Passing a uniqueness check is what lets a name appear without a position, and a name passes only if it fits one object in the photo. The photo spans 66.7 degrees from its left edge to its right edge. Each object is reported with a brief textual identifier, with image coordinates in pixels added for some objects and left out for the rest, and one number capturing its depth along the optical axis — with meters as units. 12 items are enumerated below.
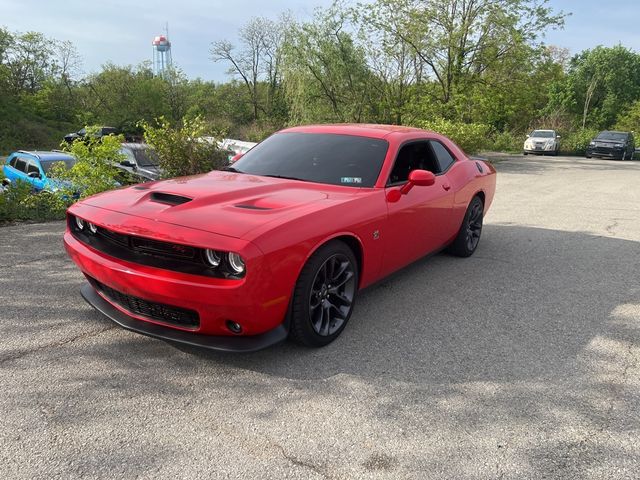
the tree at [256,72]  48.78
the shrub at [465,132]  19.73
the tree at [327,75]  23.86
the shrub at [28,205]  6.71
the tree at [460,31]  22.66
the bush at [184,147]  8.01
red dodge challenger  2.73
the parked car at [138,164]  10.60
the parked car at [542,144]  30.08
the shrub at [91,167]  6.75
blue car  10.57
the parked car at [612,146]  28.76
